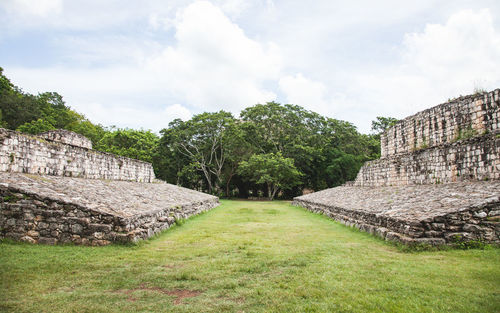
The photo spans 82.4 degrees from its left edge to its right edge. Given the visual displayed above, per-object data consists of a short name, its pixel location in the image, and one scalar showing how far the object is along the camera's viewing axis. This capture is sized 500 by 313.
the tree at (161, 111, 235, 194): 32.46
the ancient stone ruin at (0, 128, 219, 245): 5.98
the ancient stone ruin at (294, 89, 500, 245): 6.03
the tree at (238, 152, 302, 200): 28.91
